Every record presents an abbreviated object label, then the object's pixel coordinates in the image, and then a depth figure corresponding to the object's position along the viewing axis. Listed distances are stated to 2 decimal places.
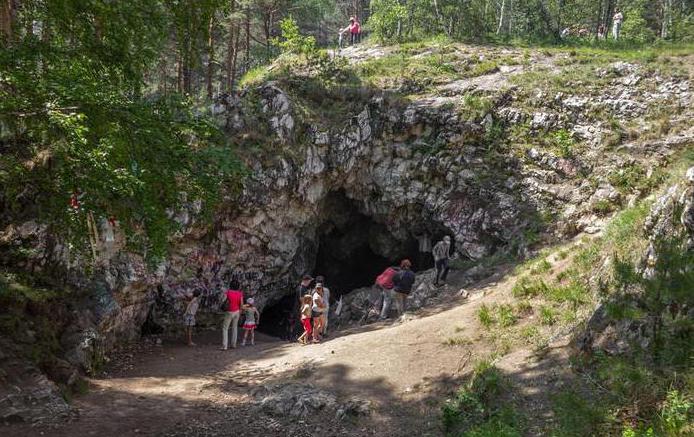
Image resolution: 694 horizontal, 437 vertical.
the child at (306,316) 11.32
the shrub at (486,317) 9.22
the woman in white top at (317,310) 11.19
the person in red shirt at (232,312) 11.51
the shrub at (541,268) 10.50
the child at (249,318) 11.99
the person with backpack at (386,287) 12.23
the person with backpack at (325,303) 11.61
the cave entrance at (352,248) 16.81
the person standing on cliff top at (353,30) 24.66
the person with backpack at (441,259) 13.60
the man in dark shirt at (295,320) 15.95
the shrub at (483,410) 5.61
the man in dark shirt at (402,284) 11.89
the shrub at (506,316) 8.99
